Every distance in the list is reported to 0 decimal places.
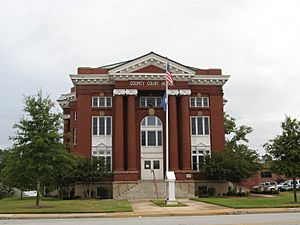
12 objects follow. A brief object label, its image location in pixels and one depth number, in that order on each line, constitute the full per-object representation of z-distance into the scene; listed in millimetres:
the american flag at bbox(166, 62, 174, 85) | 31594
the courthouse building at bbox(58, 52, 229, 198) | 44594
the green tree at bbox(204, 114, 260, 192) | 41938
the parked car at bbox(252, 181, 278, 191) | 57472
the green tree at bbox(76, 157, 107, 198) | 41062
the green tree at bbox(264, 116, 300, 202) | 28219
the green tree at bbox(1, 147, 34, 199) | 26984
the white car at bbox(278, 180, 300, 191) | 60750
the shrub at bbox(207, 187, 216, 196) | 43969
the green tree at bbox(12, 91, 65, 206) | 27062
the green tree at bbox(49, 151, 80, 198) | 27938
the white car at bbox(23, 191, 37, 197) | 67912
